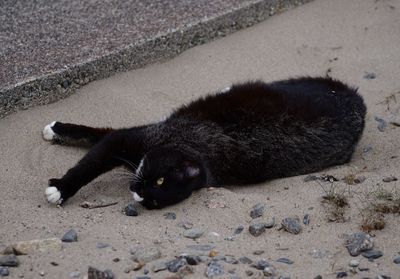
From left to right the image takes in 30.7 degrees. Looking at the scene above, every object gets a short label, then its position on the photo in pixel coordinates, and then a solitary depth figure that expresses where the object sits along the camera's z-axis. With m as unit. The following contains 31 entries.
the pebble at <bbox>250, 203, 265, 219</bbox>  4.59
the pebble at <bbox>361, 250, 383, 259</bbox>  4.10
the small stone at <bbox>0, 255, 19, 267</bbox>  3.88
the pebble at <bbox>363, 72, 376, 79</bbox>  6.64
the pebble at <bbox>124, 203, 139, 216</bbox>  4.71
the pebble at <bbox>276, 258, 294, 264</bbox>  4.04
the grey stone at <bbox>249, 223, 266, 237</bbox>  4.36
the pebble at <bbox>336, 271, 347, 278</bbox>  3.91
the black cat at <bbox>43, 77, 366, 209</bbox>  4.91
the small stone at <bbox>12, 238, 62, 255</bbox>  4.01
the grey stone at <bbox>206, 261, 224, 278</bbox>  3.86
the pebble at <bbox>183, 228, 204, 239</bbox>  4.36
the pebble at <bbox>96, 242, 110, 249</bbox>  4.11
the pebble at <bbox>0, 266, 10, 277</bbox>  3.80
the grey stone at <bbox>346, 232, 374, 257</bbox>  4.13
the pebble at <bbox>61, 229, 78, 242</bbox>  4.19
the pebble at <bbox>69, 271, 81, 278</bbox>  3.80
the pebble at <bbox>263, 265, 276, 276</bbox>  3.89
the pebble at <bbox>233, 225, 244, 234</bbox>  4.43
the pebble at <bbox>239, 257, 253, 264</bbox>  4.02
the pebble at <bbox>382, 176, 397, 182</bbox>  5.01
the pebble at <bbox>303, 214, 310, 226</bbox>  4.48
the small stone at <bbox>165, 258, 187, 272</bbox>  3.88
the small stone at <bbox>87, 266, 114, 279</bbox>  3.75
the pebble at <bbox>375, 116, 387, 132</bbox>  5.97
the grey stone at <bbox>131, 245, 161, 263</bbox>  3.97
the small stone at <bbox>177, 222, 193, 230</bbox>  4.50
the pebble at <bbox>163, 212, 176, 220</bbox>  4.68
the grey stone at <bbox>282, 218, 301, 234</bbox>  4.38
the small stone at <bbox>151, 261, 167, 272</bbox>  3.89
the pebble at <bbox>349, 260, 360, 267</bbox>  4.01
